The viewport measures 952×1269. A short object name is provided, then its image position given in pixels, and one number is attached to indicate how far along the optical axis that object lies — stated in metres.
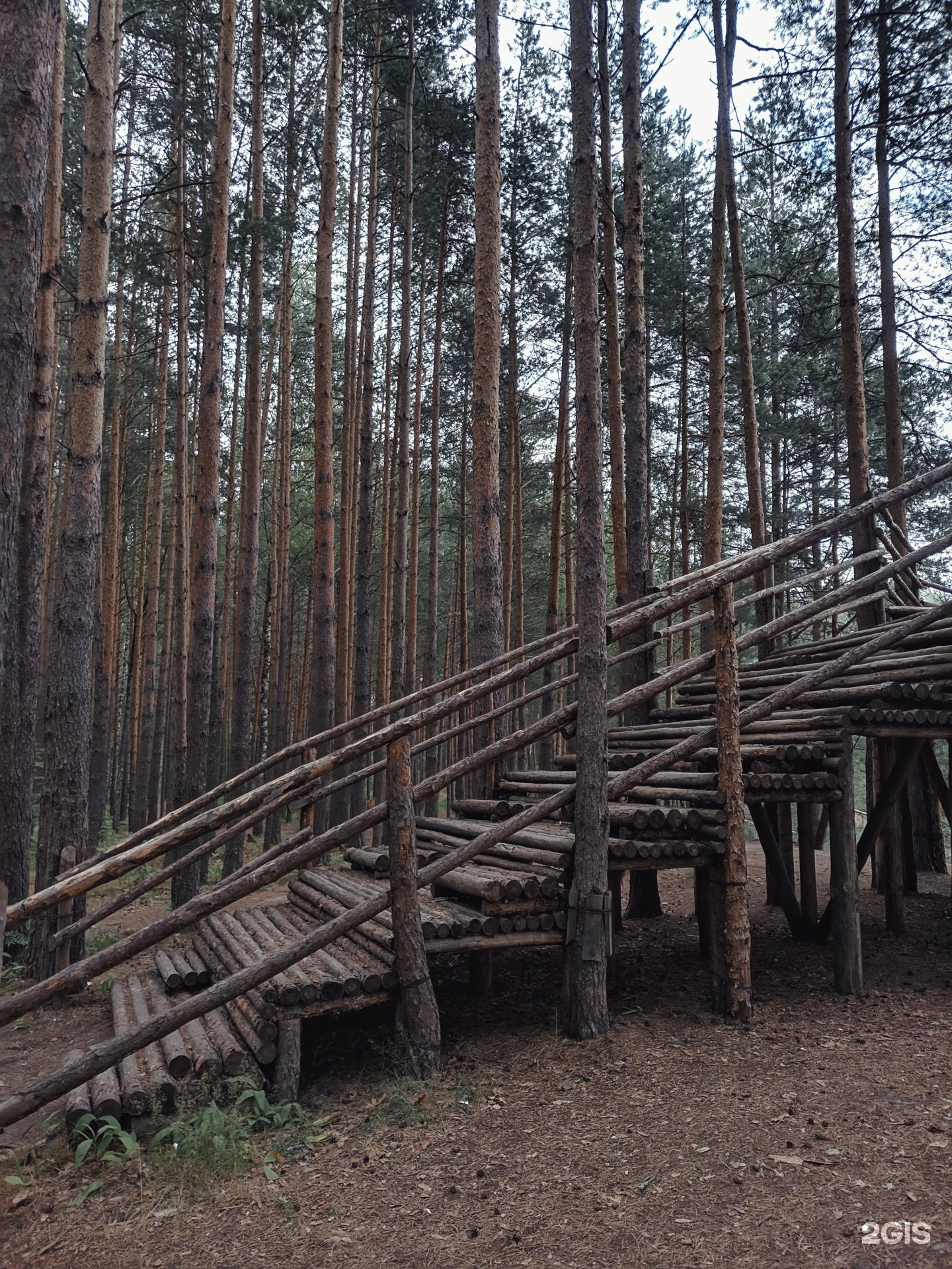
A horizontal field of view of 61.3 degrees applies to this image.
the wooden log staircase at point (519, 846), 4.69
